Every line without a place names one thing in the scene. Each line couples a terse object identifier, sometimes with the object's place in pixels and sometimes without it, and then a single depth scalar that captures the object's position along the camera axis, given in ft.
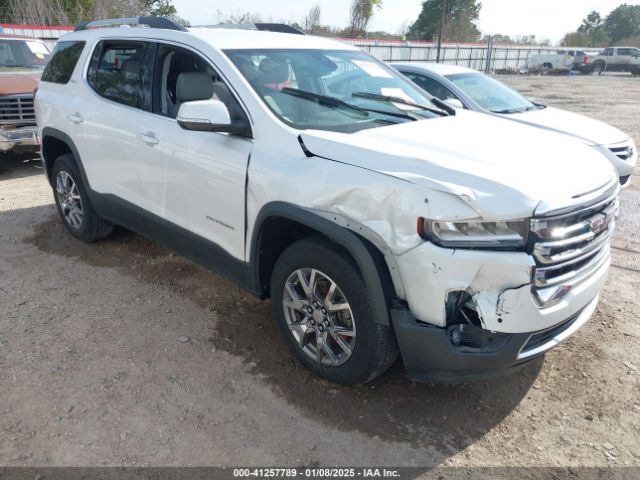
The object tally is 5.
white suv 7.97
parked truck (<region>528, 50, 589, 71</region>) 130.00
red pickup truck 25.30
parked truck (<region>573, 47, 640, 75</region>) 125.08
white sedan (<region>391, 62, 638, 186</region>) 20.66
